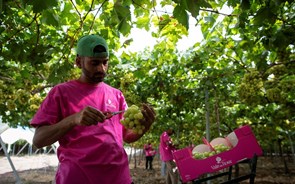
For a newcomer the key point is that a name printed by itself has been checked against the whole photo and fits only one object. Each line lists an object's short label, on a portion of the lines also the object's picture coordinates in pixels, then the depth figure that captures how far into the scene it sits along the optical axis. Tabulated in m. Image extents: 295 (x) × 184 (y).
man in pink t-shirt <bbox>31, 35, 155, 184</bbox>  1.83
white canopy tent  11.89
